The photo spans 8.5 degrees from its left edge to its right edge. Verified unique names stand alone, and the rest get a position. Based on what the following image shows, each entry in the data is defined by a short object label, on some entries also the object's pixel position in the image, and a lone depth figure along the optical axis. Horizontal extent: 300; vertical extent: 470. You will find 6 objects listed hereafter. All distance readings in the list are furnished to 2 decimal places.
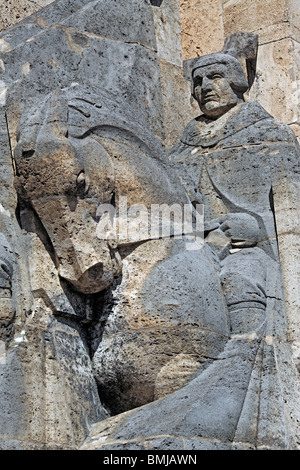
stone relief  9.97
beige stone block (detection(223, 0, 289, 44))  15.48
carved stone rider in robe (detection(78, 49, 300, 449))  9.86
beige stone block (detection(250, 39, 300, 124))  15.28
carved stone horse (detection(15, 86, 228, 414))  10.37
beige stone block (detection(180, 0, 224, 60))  15.76
